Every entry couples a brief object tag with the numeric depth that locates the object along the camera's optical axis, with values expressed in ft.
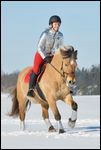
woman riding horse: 52.89
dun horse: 48.98
